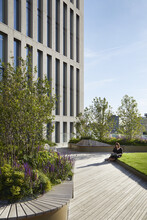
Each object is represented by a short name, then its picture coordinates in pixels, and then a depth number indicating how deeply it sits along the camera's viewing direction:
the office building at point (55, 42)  20.44
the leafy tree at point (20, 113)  6.87
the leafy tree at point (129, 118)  24.23
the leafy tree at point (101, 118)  23.34
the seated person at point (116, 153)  15.20
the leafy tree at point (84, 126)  24.17
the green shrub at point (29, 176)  5.02
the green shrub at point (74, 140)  24.48
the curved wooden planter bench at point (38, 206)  4.28
